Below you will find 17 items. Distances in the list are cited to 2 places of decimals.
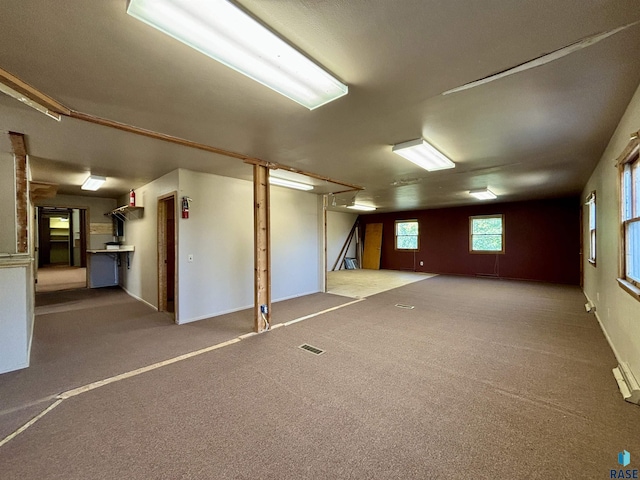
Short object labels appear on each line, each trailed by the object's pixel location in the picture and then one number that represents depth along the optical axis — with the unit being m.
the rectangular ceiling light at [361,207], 8.98
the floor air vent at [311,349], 3.03
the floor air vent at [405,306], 4.93
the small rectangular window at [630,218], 2.26
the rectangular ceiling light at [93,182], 4.65
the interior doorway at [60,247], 8.63
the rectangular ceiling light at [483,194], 6.20
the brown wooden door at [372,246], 11.21
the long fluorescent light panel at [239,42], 1.24
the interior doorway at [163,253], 4.81
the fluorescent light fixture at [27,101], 1.82
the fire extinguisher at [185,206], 4.12
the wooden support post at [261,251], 3.73
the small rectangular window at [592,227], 4.45
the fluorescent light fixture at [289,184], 4.93
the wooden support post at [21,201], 3.18
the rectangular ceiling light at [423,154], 3.04
